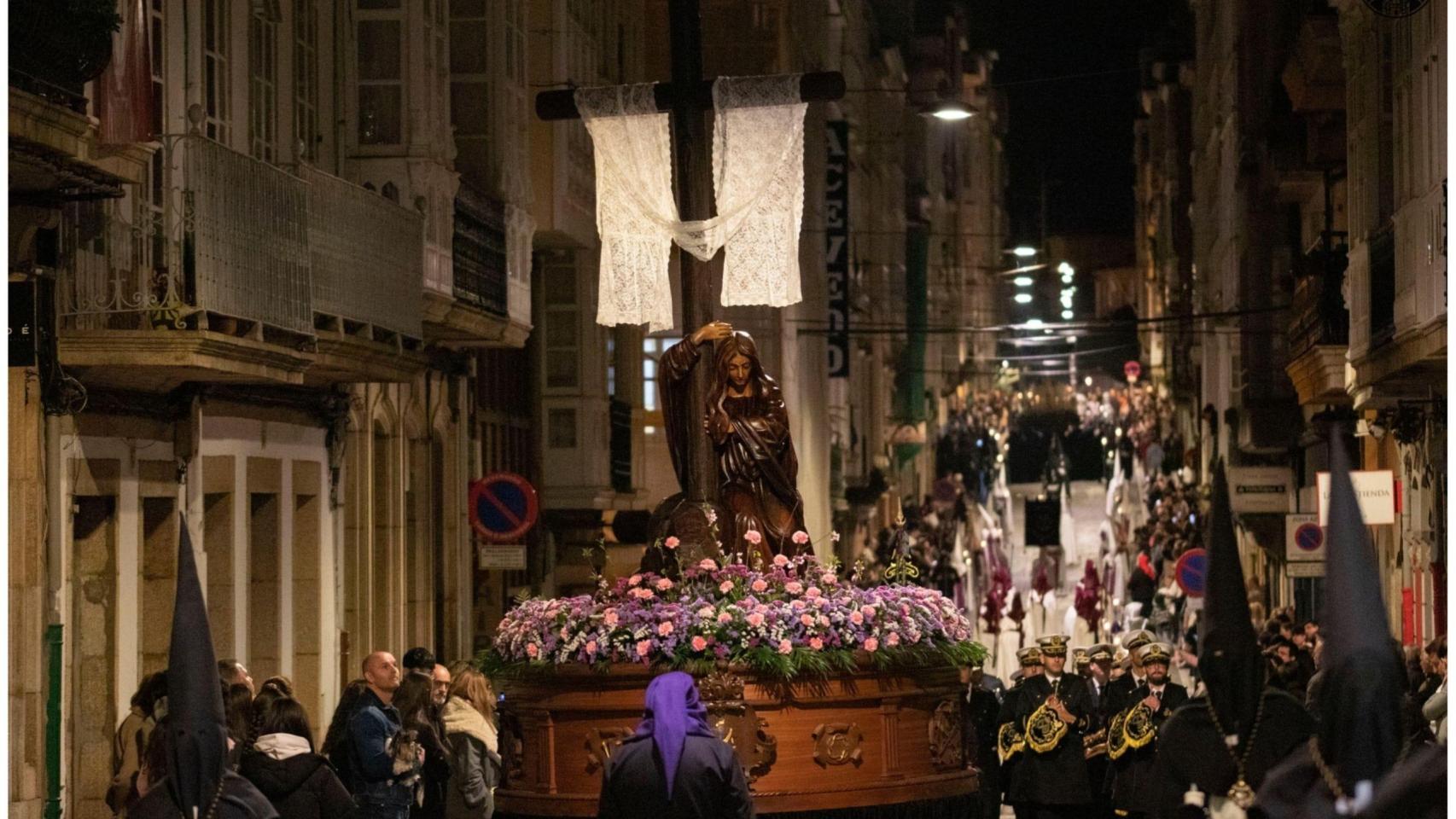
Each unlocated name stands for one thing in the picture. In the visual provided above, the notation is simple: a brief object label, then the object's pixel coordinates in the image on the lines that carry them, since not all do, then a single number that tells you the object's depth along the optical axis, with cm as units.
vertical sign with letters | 4772
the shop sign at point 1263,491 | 4034
